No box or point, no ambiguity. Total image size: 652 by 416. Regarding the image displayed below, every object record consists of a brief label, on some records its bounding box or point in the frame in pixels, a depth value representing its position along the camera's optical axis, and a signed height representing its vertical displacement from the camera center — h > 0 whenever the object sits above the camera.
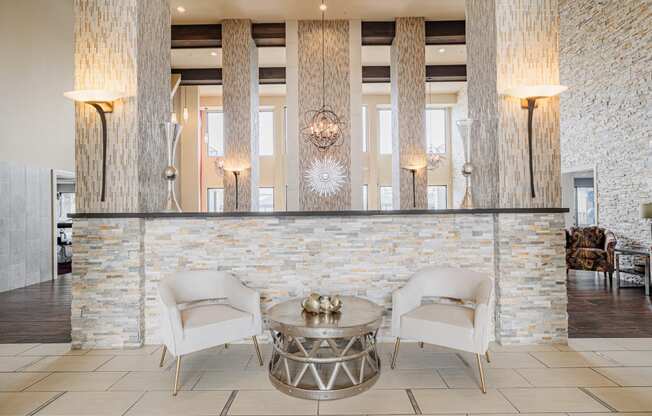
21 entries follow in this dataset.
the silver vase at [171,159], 3.75 +0.55
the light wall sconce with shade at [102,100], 3.22 +0.99
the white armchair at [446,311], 2.59 -0.75
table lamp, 5.13 -0.01
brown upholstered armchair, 6.02 -0.64
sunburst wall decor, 7.07 +0.64
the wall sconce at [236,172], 7.38 +0.80
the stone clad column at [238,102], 7.39 +2.15
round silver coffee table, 2.43 -0.95
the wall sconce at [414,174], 7.38 +0.73
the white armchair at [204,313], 2.63 -0.75
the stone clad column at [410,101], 7.44 +2.16
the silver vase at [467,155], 3.80 +0.57
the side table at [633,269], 5.28 -0.78
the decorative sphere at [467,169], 3.80 +0.42
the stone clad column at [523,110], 3.43 +0.95
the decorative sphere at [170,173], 3.75 +0.40
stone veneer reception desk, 3.38 -0.36
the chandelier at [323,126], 7.01 +1.60
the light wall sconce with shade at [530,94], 3.22 +0.99
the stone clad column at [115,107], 3.44 +0.96
